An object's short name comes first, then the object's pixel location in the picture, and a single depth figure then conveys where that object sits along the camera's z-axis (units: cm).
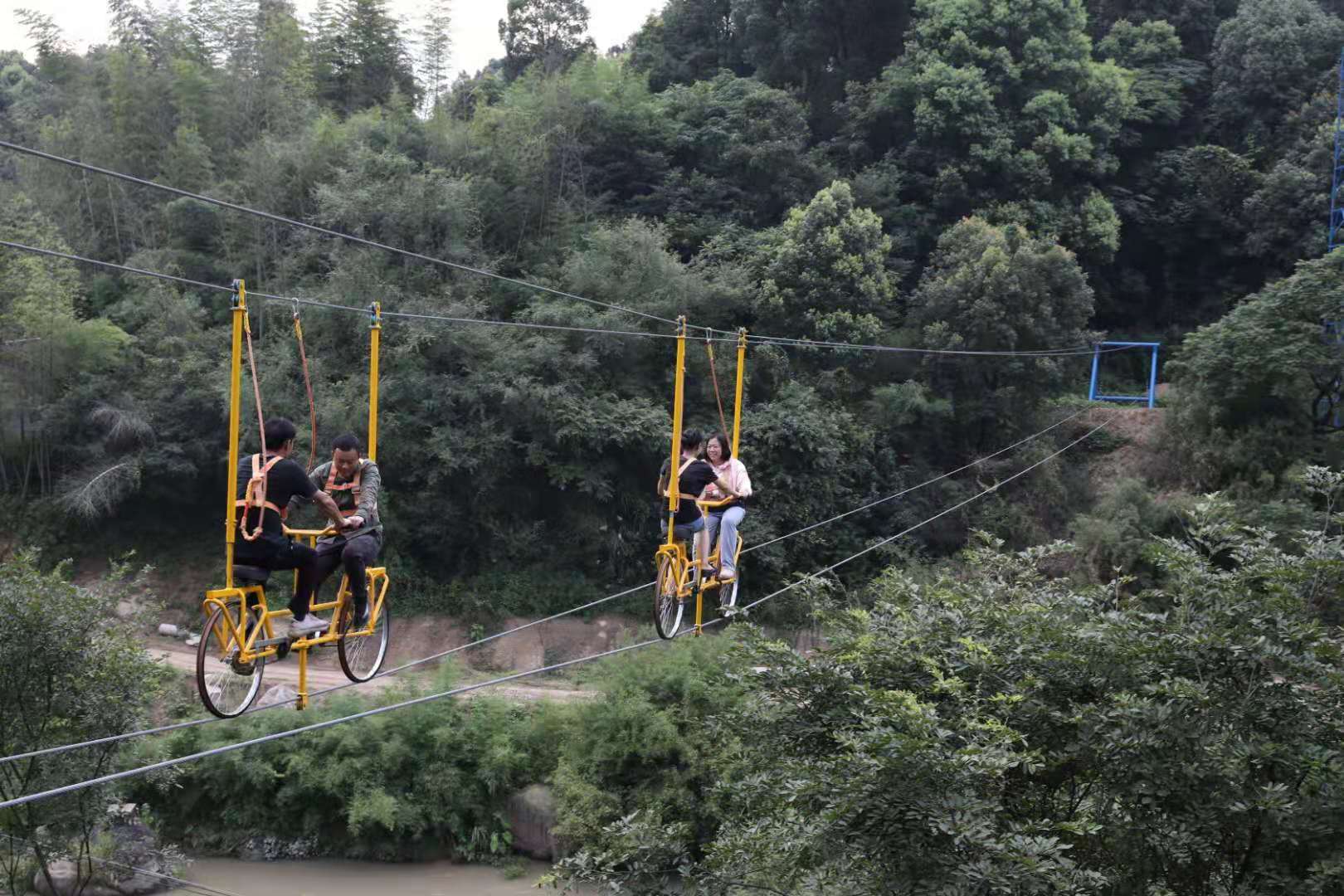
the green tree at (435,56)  2966
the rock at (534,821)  1684
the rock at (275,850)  1708
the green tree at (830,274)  2256
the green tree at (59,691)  1326
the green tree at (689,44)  3038
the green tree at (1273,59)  2589
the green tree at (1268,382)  1950
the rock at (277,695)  1839
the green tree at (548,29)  3039
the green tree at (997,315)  2253
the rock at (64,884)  1511
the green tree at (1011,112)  2505
